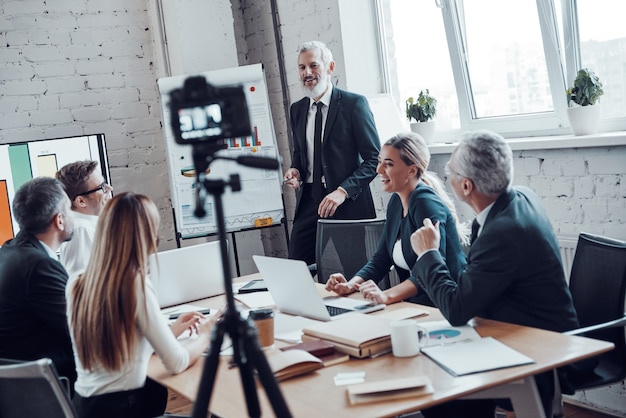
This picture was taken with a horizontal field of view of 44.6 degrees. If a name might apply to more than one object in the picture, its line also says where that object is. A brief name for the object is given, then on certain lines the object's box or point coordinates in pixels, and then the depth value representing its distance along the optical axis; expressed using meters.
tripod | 1.38
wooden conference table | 1.63
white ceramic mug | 1.91
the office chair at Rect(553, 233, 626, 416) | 2.32
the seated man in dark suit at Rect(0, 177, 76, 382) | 2.50
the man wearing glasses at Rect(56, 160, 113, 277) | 3.19
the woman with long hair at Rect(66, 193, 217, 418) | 2.00
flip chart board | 4.59
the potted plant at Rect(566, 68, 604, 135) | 3.12
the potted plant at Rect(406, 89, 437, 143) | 4.05
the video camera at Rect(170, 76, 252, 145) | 1.45
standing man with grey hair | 3.85
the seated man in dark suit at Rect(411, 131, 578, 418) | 2.13
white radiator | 3.12
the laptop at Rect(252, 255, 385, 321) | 2.32
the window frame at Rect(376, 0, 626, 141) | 3.32
